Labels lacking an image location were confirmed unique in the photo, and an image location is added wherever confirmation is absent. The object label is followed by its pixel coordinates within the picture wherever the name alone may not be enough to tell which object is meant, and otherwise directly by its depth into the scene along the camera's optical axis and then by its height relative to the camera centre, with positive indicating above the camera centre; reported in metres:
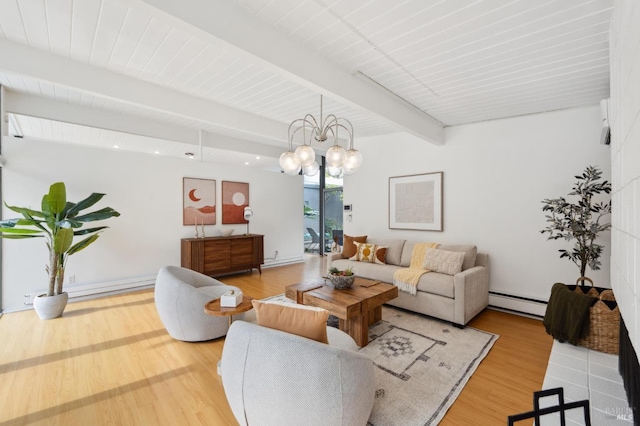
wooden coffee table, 2.69 -0.94
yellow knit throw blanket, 3.60 -0.85
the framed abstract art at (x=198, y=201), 5.65 +0.15
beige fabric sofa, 3.24 -1.00
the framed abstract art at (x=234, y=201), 6.24 +0.18
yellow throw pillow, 4.55 -0.72
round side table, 2.40 -0.90
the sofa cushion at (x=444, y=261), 3.61 -0.69
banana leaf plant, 3.34 -0.21
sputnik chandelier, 2.76 +0.50
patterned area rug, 1.94 -1.40
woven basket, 2.30 -1.00
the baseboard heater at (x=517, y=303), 3.60 -1.27
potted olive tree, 2.93 -0.08
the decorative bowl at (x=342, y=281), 3.15 -0.82
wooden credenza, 5.29 -0.92
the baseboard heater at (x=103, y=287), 4.29 -1.33
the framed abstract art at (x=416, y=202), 4.52 +0.14
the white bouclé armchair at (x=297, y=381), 1.40 -0.90
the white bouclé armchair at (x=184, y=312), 2.80 -1.07
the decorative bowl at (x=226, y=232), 5.88 -0.50
